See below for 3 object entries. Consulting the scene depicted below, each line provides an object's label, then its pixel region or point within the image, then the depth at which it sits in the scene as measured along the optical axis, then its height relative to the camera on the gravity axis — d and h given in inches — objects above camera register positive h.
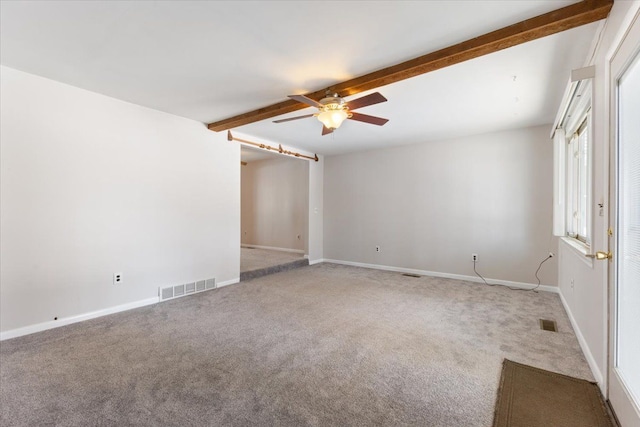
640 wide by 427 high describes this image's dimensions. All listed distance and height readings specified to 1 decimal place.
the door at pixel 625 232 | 53.8 -4.1
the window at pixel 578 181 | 114.6 +14.1
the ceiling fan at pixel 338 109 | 100.9 +39.1
